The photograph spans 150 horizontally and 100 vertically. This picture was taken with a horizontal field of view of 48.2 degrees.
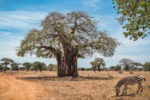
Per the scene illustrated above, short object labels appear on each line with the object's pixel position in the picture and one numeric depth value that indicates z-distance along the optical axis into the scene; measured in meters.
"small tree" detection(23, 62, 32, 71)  108.53
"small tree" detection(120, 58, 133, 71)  101.12
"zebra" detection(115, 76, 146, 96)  11.60
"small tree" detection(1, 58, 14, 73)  65.21
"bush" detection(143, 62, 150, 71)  86.47
